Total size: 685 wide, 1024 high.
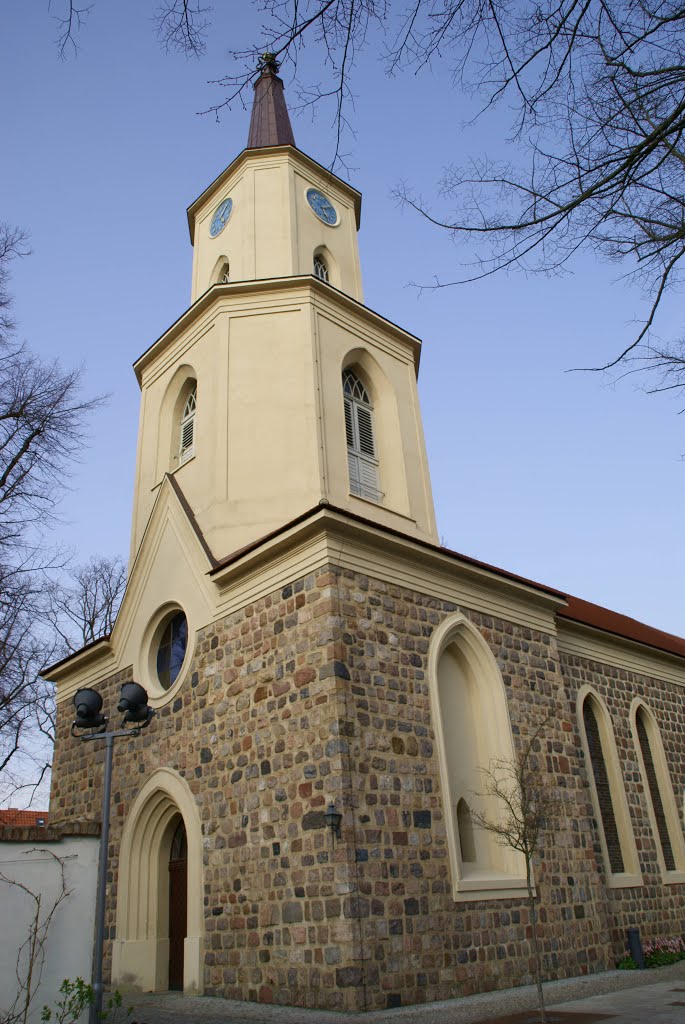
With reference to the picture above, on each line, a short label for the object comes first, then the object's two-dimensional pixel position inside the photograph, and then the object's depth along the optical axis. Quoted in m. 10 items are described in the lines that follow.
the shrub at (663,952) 12.49
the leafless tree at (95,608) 26.11
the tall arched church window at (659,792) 15.21
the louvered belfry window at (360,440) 13.66
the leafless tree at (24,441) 12.46
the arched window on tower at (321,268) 16.62
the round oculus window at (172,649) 12.75
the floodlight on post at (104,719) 7.76
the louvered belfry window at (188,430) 14.80
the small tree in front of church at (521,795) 10.27
